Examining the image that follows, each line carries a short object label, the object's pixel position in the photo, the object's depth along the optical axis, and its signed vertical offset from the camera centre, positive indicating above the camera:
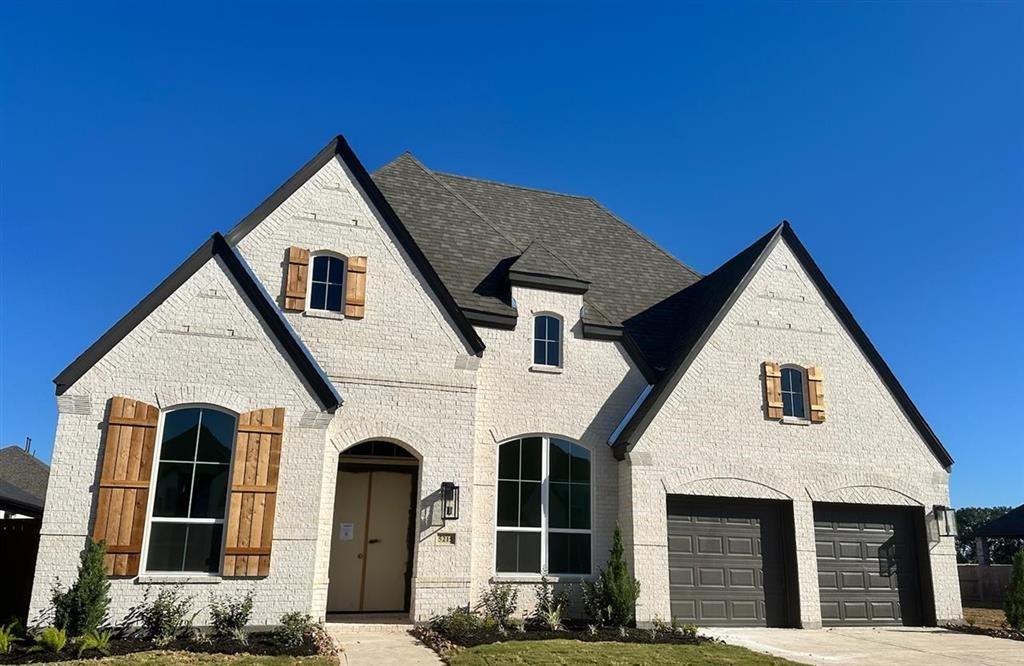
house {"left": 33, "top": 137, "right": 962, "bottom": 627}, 11.69 +1.82
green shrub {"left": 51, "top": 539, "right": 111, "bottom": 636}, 10.45 -1.02
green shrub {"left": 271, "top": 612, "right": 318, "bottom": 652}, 10.66 -1.45
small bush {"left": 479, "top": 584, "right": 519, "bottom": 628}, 13.20 -1.21
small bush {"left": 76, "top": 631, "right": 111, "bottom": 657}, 9.81 -1.52
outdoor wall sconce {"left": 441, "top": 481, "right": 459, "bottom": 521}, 13.21 +0.57
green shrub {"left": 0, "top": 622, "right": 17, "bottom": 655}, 9.68 -1.49
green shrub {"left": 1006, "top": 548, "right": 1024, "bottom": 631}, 15.34 -1.09
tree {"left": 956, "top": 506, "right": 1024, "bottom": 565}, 33.88 +0.07
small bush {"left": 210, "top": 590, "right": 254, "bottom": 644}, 11.12 -1.26
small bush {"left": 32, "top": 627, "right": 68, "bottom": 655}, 9.71 -1.47
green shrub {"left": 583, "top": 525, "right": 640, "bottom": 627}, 13.39 -1.03
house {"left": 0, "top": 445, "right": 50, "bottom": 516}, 24.12 +2.05
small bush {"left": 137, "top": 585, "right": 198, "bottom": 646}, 10.82 -1.28
